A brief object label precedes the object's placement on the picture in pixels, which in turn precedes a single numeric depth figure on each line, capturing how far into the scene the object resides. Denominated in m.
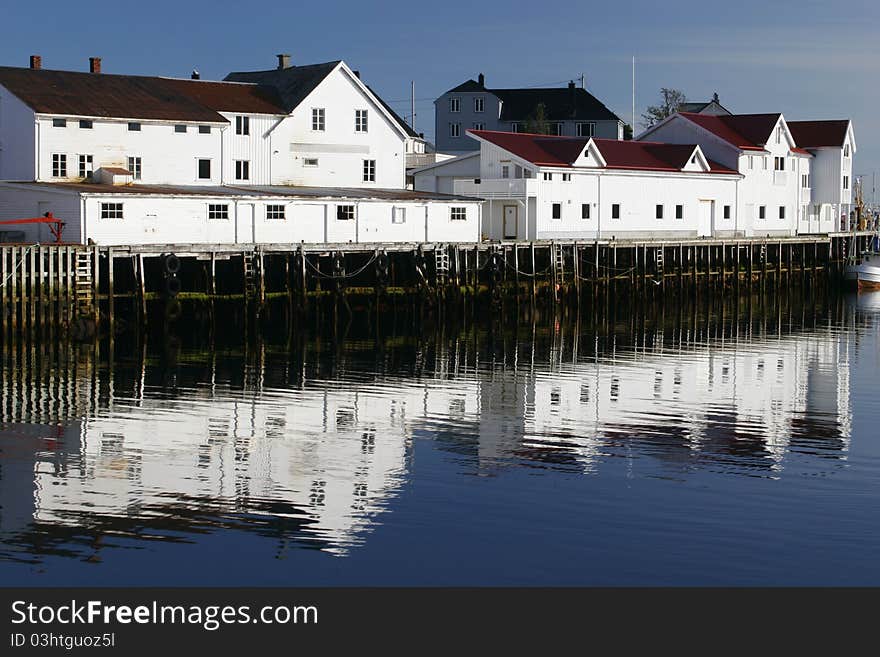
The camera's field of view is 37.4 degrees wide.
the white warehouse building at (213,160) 52.62
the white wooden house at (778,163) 83.56
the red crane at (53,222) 50.31
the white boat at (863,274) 84.50
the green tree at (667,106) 134.12
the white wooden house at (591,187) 68.75
